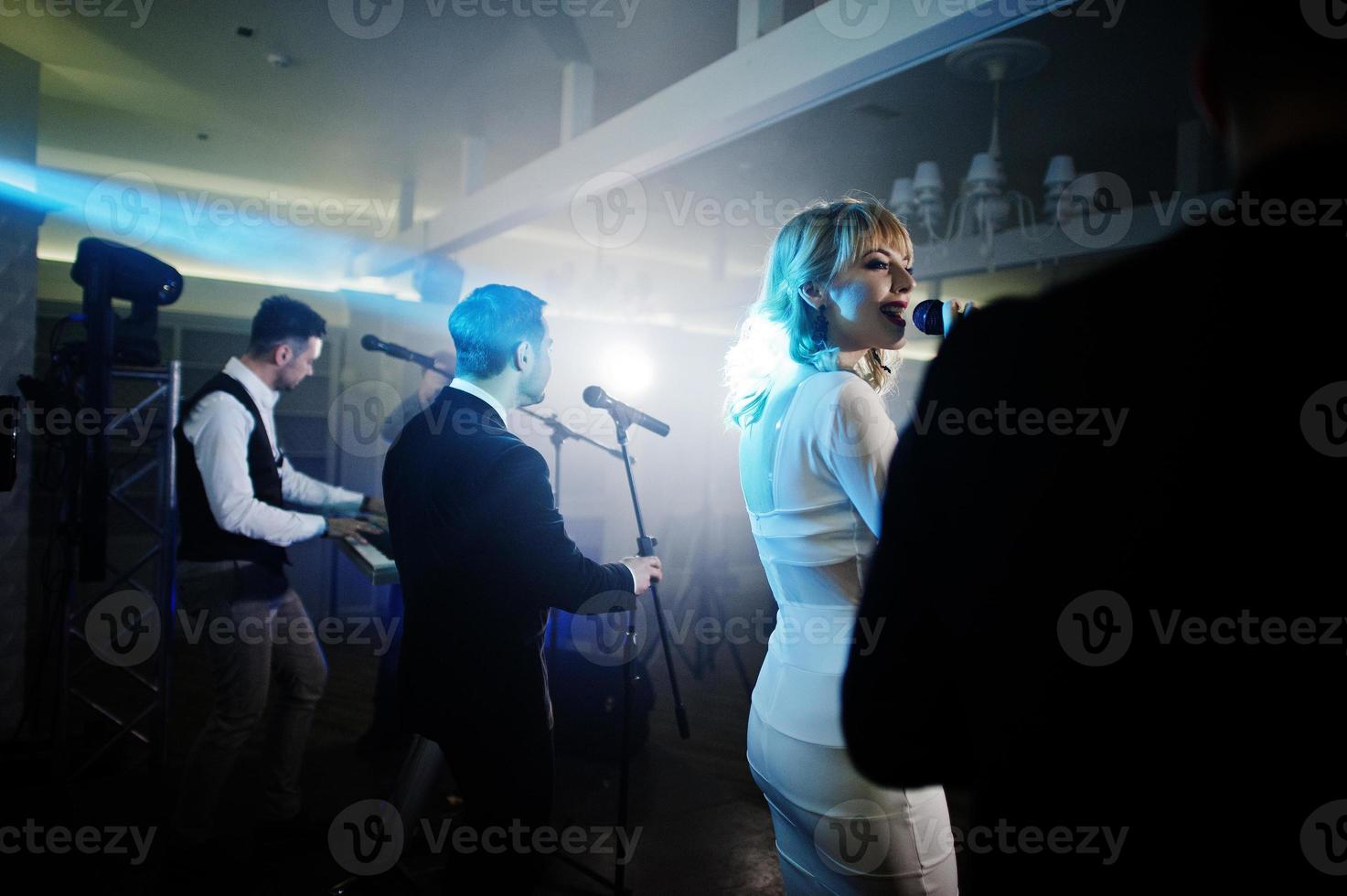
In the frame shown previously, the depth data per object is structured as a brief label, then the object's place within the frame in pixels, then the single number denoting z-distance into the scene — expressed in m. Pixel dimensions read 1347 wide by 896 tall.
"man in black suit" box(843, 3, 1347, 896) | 0.41
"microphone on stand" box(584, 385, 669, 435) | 2.52
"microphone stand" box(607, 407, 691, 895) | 2.30
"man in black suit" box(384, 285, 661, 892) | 1.78
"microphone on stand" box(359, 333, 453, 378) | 3.13
